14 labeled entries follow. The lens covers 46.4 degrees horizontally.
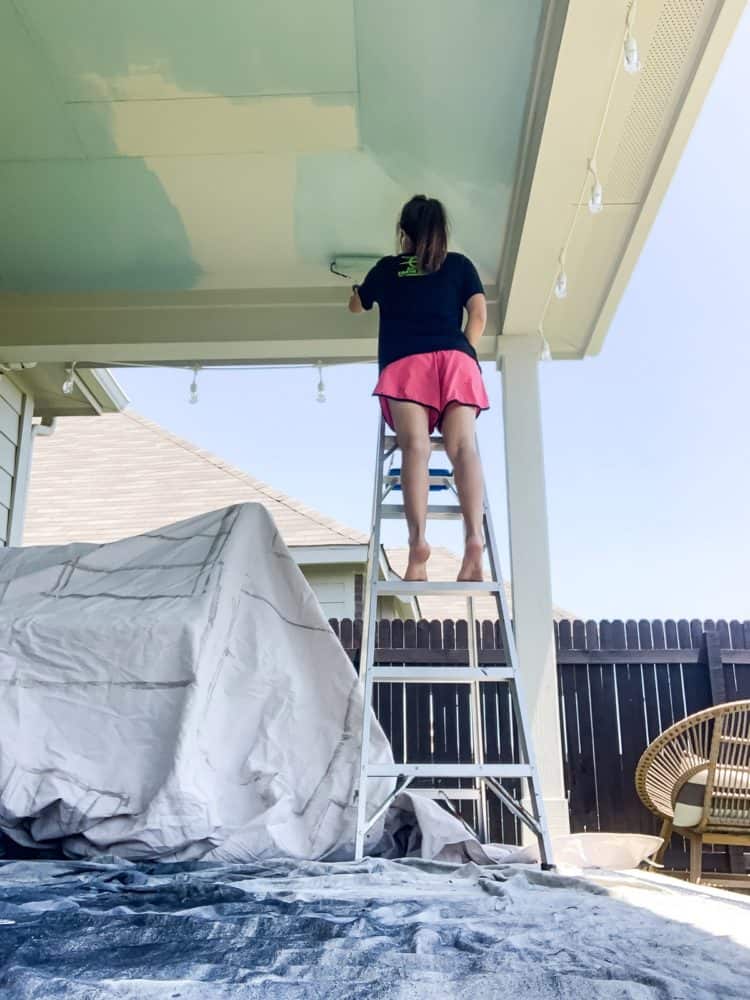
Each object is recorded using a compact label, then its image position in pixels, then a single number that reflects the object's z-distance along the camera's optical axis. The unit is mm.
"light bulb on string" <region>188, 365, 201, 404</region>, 4561
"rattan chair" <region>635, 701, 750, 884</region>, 3404
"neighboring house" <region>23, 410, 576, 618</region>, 8422
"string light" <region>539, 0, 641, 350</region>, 2383
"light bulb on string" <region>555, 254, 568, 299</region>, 3547
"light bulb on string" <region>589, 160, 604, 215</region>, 2879
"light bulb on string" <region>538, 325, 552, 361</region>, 3997
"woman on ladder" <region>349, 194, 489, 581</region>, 2643
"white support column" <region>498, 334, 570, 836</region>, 3512
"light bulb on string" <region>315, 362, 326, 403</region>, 4582
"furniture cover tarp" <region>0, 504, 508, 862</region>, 2008
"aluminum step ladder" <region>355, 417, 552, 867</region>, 2098
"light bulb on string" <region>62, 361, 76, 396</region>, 4711
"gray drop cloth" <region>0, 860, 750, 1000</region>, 918
